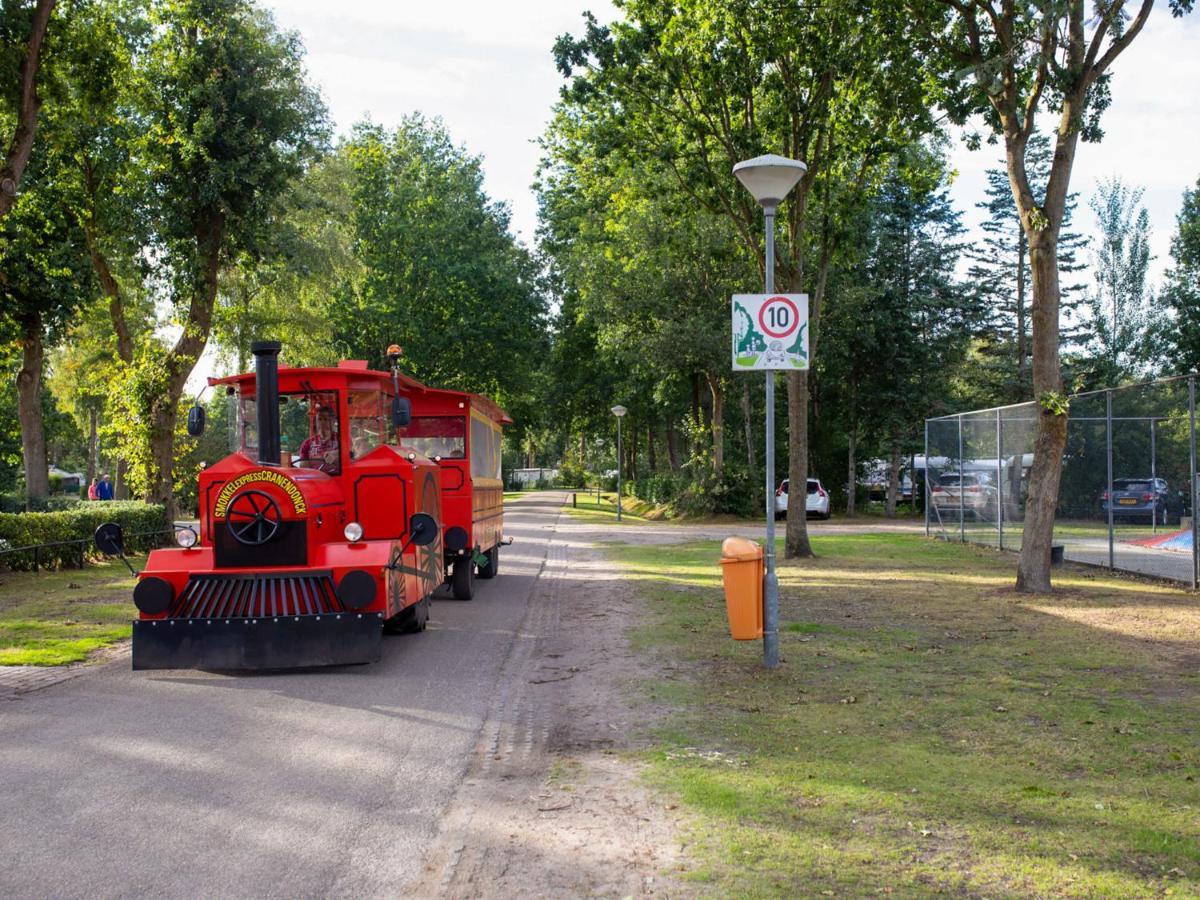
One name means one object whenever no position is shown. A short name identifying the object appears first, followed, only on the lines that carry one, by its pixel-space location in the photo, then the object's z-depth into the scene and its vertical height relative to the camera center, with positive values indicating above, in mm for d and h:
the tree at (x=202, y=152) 22031 +6801
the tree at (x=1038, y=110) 13531 +4693
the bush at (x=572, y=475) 82625 -598
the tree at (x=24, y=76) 13141 +5058
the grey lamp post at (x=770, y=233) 9203 +2103
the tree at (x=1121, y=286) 53375 +9022
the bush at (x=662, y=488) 39841 -869
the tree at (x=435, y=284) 42781 +7679
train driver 10766 +238
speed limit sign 9305 +1183
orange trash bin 9664 -1126
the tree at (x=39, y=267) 20844 +4150
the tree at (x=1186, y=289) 37125 +6340
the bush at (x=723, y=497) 37719 -1107
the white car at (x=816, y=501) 38084 -1295
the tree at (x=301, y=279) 27375 +5387
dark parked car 16141 -596
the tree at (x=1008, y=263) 47531 +9444
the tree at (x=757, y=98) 17641 +6642
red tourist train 8906 -635
